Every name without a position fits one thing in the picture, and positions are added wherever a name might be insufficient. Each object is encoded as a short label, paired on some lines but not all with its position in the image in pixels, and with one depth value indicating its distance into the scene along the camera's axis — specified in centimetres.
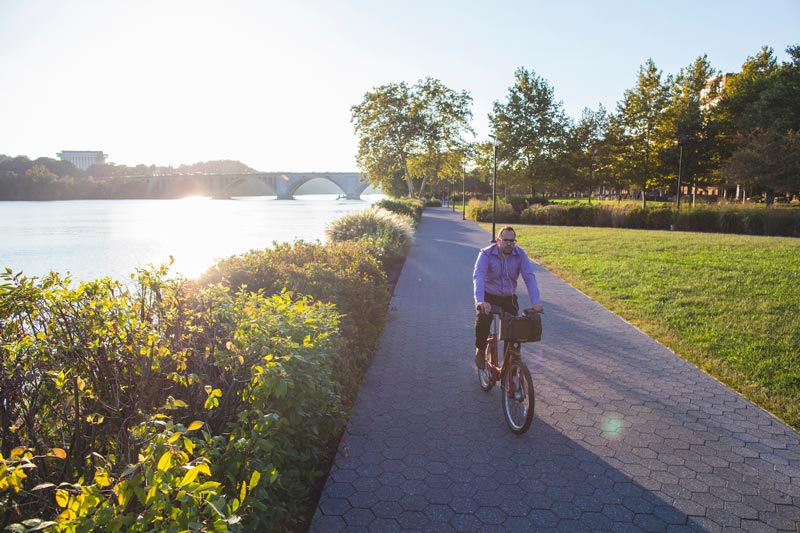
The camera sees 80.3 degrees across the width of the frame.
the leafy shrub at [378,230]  1526
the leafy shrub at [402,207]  2858
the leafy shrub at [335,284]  533
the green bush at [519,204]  3444
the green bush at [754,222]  2197
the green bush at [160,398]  166
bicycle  418
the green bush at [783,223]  2098
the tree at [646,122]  3944
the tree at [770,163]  2914
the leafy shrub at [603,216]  2812
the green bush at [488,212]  3344
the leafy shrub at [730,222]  2280
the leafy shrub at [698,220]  2385
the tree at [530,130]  4159
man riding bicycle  462
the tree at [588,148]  4278
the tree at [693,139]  3753
